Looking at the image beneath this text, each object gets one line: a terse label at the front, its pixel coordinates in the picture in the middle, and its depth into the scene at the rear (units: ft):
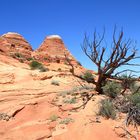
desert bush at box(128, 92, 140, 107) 13.97
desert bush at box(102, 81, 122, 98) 17.59
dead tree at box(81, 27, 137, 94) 19.69
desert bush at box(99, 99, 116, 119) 13.41
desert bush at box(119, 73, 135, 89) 20.44
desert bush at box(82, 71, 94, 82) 25.76
